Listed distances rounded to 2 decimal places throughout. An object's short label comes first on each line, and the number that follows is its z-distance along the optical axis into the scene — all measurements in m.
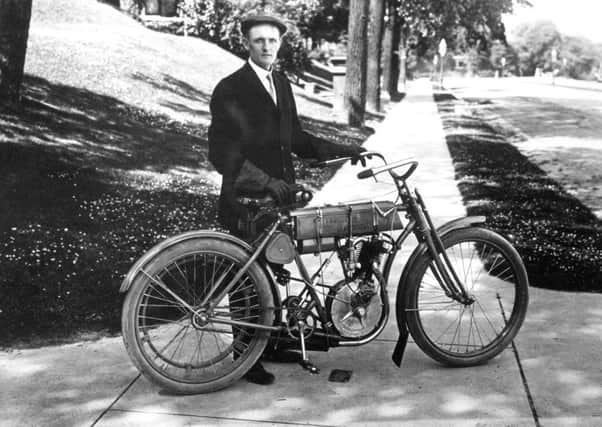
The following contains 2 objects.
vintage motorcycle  3.73
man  4.00
